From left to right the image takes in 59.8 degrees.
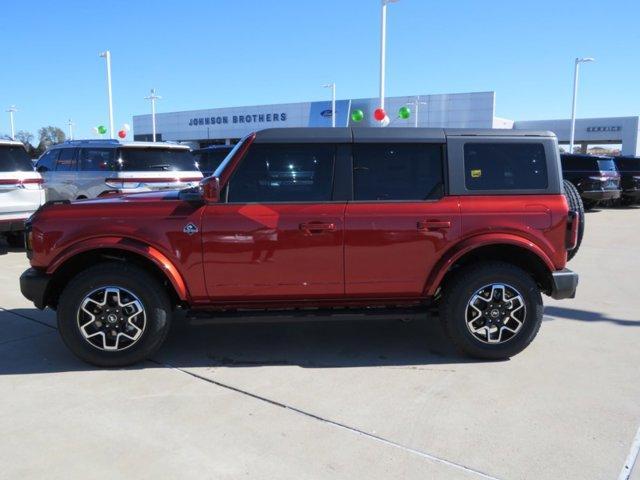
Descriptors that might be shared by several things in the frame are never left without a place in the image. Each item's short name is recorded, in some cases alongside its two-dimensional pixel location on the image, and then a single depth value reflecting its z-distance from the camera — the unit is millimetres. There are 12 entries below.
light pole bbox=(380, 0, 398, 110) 18422
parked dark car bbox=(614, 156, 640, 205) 19764
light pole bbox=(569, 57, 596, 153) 37750
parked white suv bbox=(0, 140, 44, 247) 8742
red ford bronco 4230
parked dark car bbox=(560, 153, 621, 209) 17125
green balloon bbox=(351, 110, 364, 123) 23962
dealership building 47750
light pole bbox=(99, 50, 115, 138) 28297
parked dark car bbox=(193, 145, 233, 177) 14609
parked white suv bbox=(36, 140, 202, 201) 10438
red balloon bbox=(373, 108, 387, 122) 17089
